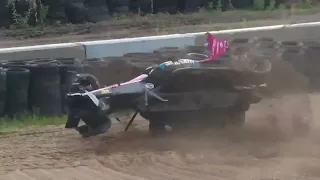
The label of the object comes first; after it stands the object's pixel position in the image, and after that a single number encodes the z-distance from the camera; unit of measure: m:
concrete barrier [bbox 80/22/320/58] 21.57
